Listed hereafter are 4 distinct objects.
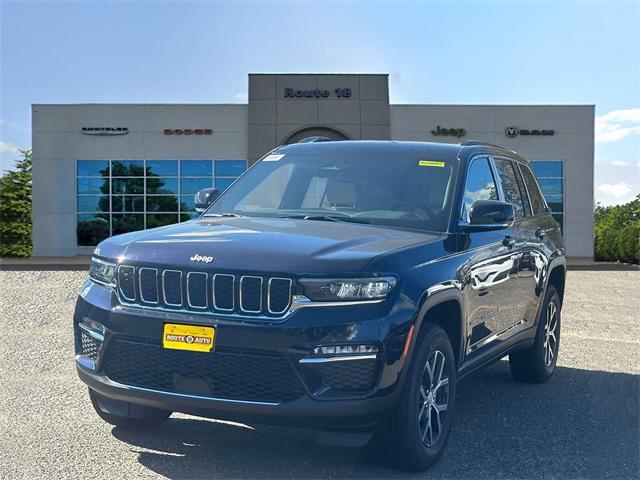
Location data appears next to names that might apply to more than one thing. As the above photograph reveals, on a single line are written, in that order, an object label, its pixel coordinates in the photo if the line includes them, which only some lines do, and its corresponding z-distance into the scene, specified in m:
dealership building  34.84
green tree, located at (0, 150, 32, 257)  36.00
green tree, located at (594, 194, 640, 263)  30.94
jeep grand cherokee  4.07
